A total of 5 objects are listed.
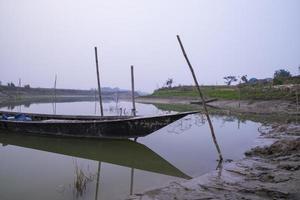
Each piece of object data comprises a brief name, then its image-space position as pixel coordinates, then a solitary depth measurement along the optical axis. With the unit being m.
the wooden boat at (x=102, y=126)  11.72
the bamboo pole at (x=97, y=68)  15.28
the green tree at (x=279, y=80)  36.19
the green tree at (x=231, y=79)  62.79
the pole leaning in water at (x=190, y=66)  8.93
